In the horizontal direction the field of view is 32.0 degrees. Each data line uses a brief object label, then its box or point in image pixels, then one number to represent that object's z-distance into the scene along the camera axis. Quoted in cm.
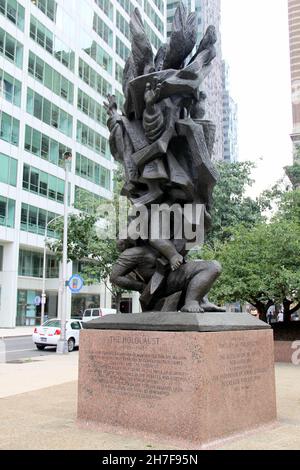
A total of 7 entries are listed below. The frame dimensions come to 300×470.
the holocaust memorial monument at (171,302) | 602
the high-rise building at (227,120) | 14225
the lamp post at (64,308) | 2234
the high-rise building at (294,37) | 5062
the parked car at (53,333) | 2473
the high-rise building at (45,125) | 4162
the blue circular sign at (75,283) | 2102
